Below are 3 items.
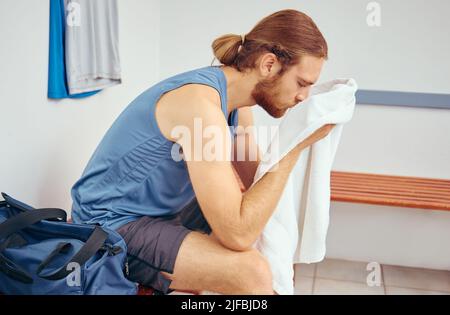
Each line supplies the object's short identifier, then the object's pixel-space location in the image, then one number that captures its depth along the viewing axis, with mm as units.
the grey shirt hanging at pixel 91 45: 1644
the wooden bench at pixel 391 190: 2041
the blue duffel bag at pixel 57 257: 1073
